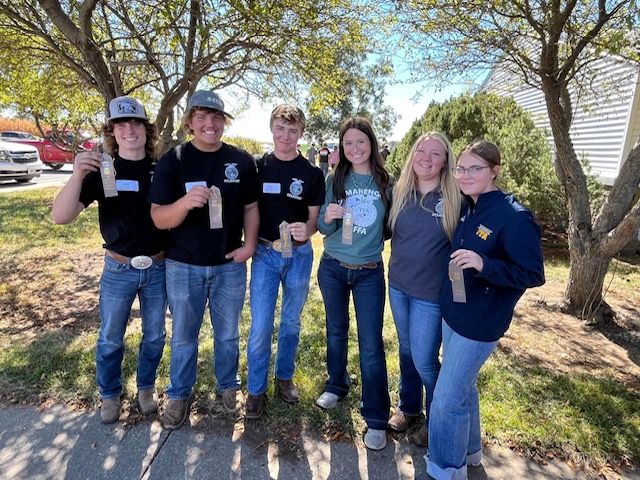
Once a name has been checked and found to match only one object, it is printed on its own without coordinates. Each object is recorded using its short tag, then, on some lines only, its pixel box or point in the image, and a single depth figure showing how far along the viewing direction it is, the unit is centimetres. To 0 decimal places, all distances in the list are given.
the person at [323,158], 2117
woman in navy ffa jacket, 188
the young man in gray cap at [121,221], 241
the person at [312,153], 2247
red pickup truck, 1947
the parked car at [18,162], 1361
